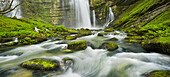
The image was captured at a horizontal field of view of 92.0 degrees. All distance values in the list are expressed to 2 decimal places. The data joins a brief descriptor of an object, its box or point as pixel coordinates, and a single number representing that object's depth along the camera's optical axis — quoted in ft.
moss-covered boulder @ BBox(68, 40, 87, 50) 18.02
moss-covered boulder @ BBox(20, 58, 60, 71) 9.33
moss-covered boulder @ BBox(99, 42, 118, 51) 17.28
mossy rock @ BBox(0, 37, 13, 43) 22.27
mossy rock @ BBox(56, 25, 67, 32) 51.06
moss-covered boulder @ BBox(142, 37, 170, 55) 11.89
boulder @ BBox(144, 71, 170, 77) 7.31
